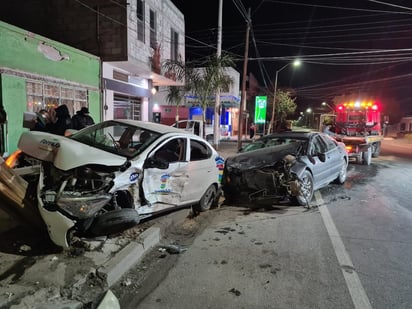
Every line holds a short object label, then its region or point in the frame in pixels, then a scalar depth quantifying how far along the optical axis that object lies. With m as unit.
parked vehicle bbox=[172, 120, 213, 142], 21.75
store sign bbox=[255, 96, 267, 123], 27.38
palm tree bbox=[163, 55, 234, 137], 13.65
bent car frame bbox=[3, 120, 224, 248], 3.61
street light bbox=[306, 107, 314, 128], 80.69
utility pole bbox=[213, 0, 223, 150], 15.44
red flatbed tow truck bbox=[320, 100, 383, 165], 15.97
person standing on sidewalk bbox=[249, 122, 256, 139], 28.51
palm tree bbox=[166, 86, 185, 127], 19.17
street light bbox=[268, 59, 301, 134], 23.32
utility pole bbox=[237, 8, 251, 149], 15.68
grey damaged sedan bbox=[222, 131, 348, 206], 6.71
